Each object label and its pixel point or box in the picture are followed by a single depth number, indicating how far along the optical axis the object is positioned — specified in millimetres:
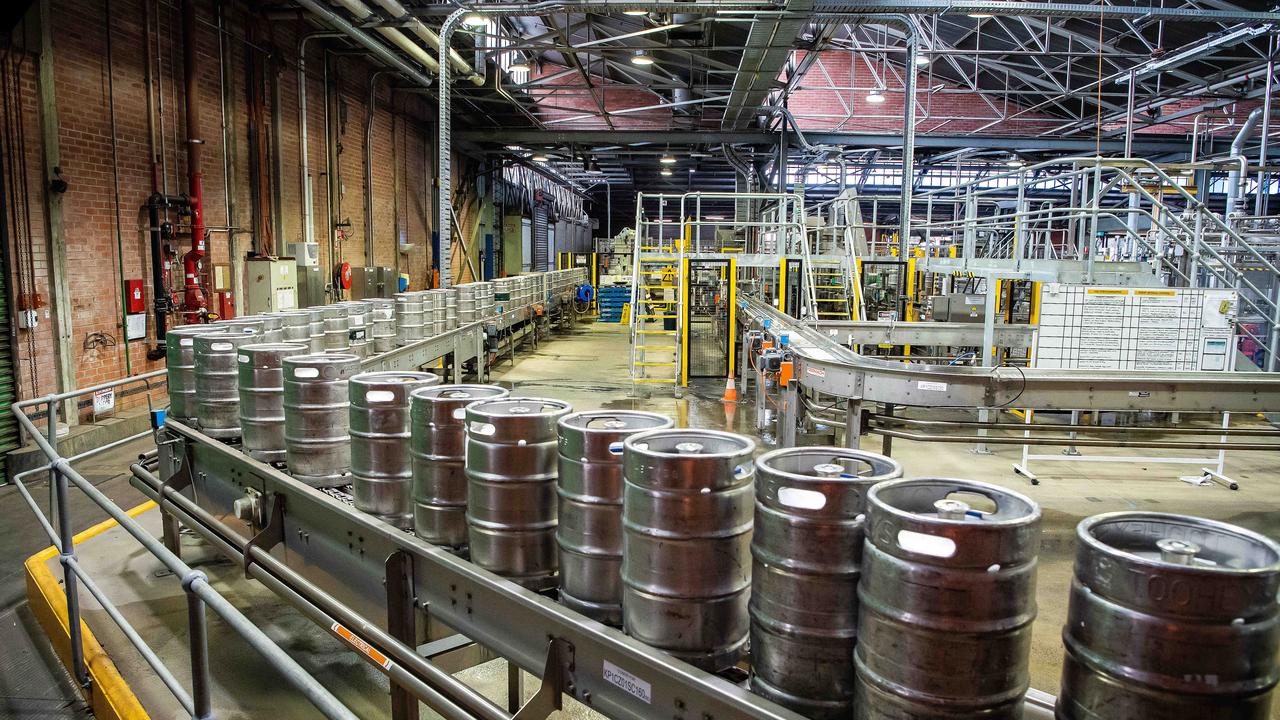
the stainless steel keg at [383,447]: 3240
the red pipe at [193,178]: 8930
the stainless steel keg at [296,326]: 5629
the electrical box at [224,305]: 9680
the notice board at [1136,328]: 6762
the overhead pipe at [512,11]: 9086
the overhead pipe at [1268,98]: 13250
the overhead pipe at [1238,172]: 12800
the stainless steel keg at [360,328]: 6953
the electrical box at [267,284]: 9898
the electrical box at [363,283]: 12938
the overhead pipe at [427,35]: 9914
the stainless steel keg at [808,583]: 1899
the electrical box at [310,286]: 11070
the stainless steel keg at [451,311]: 9508
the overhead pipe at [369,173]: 14320
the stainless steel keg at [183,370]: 4598
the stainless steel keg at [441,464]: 2939
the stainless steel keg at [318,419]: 3637
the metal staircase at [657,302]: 11164
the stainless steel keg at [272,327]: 5121
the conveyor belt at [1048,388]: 4773
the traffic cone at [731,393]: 10648
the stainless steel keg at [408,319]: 8203
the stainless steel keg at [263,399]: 3943
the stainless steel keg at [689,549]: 2129
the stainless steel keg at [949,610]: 1619
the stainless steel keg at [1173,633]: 1432
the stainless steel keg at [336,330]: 5977
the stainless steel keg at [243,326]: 4824
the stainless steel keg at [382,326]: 7488
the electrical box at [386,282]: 13430
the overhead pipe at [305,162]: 11805
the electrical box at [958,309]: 10969
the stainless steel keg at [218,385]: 4266
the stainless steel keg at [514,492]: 2650
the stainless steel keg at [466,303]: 10164
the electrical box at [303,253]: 10930
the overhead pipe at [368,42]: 9695
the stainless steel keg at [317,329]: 5800
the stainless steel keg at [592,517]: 2428
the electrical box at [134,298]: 8172
